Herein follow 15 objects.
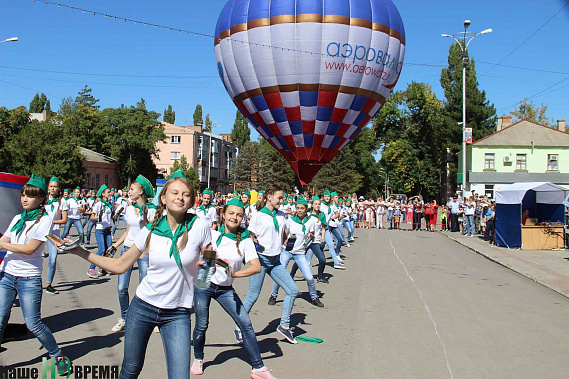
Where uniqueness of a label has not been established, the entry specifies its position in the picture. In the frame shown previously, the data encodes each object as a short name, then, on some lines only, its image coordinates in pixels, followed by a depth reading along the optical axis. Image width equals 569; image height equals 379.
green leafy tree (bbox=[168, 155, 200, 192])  67.37
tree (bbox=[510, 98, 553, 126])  70.81
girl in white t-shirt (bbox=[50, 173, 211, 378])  3.78
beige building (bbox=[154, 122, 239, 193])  80.44
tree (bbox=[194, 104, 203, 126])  102.07
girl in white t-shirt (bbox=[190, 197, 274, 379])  5.16
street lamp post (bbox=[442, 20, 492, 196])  32.14
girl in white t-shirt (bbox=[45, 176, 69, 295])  7.48
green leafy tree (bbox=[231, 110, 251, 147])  102.75
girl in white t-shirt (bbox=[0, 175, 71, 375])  4.98
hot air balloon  20.02
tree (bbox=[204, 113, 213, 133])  102.76
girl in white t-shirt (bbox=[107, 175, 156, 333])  6.70
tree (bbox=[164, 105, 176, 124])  103.56
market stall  19.08
